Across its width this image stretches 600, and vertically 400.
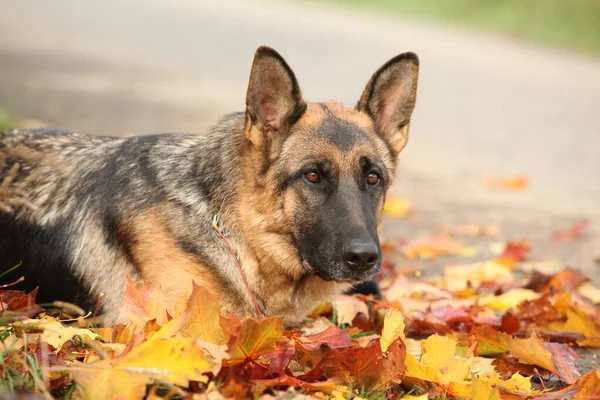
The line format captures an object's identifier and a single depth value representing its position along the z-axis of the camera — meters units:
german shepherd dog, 3.92
